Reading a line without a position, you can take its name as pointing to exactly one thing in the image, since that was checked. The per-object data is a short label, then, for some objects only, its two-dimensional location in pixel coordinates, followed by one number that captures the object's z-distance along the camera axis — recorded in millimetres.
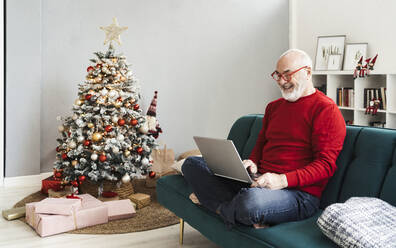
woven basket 3373
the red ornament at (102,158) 3117
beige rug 2699
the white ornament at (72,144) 3145
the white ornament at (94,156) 3113
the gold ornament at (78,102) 3279
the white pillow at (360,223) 1383
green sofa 1595
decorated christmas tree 3174
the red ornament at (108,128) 3162
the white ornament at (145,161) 3328
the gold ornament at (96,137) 3145
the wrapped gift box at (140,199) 3172
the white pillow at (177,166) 2944
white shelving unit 3906
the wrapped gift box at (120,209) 2879
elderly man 1733
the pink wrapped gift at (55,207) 2627
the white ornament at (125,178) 3238
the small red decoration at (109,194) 3289
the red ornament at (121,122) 3223
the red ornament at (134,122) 3271
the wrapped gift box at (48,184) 3454
